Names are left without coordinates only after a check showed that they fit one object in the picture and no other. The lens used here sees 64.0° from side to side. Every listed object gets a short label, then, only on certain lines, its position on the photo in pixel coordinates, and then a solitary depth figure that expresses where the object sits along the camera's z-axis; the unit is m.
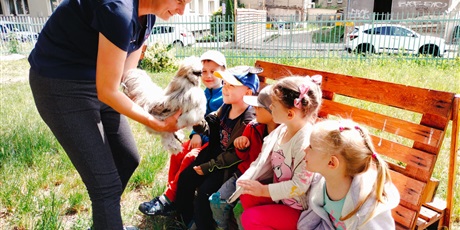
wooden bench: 1.93
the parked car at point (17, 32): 15.13
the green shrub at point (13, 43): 14.86
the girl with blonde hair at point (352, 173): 1.63
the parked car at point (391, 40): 11.09
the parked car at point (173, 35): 13.15
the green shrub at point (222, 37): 11.66
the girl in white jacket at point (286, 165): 1.92
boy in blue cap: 2.43
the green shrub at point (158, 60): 10.08
